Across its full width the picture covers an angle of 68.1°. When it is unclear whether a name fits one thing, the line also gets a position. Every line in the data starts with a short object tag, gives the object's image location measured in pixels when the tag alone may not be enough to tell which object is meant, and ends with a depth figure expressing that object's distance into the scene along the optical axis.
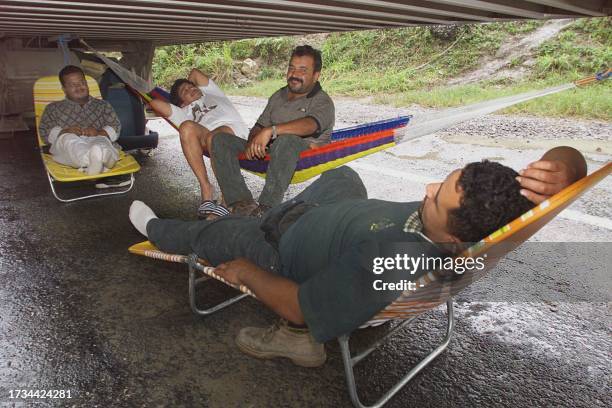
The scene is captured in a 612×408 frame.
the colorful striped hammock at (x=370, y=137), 2.95
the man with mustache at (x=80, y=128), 3.49
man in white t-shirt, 3.26
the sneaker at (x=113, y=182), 3.83
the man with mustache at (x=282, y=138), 2.87
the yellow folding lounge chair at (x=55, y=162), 3.34
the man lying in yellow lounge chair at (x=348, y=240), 1.26
